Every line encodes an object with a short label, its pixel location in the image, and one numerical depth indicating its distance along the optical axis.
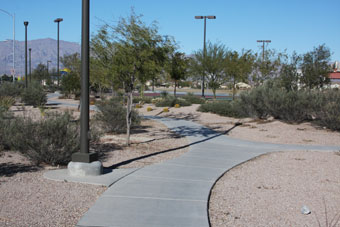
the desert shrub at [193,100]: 31.67
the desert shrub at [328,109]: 16.45
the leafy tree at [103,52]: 12.02
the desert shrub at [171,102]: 28.90
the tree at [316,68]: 26.38
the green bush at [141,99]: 34.25
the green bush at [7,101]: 21.67
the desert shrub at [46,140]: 9.02
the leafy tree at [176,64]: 12.36
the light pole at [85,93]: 8.02
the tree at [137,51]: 11.61
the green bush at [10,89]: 30.59
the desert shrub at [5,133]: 10.14
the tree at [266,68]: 30.89
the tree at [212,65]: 37.12
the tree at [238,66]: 32.59
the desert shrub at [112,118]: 15.16
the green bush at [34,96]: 28.73
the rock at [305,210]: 6.22
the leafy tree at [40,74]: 82.97
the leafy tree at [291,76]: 25.03
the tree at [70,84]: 34.69
